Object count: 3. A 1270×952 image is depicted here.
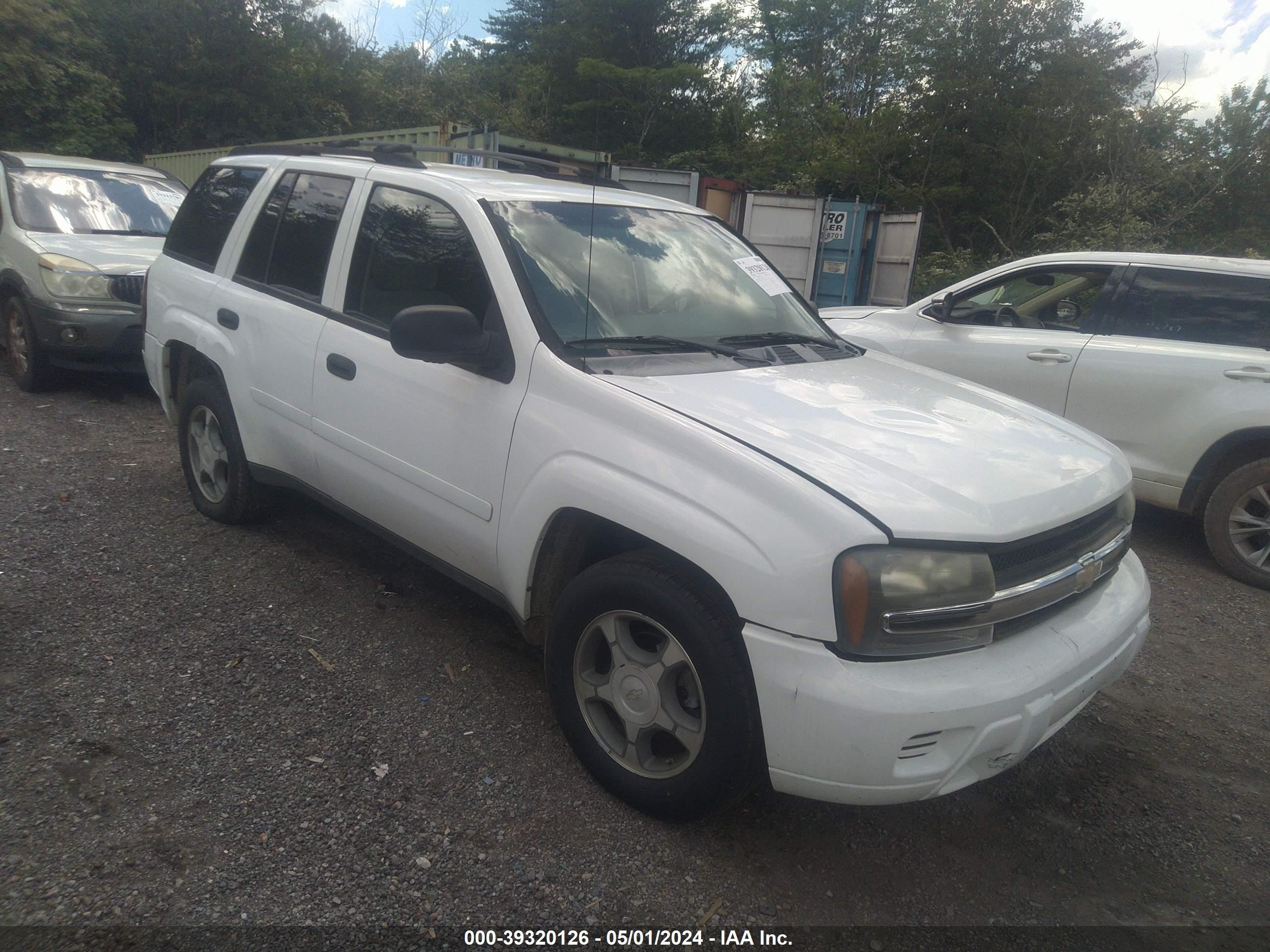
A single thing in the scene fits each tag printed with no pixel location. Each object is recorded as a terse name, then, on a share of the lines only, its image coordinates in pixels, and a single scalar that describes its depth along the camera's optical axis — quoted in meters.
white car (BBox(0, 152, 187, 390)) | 6.64
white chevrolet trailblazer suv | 2.15
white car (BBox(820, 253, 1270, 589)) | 4.81
